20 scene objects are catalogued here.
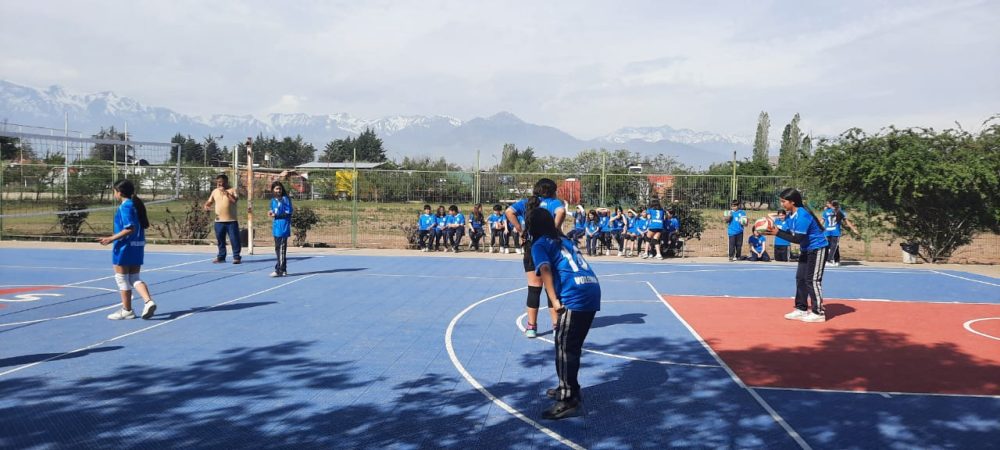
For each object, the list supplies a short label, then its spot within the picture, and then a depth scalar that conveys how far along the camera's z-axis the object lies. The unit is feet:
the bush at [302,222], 68.95
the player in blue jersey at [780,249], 62.39
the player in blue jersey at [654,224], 64.28
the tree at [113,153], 64.34
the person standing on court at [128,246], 30.42
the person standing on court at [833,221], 53.62
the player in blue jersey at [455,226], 68.06
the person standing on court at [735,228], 62.85
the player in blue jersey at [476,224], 68.64
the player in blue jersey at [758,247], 63.82
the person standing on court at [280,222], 45.73
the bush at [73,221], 70.85
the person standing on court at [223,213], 53.31
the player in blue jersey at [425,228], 69.00
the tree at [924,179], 59.98
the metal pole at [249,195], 56.65
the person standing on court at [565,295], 18.88
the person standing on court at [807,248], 33.68
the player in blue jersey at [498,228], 67.10
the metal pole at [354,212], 71.00
